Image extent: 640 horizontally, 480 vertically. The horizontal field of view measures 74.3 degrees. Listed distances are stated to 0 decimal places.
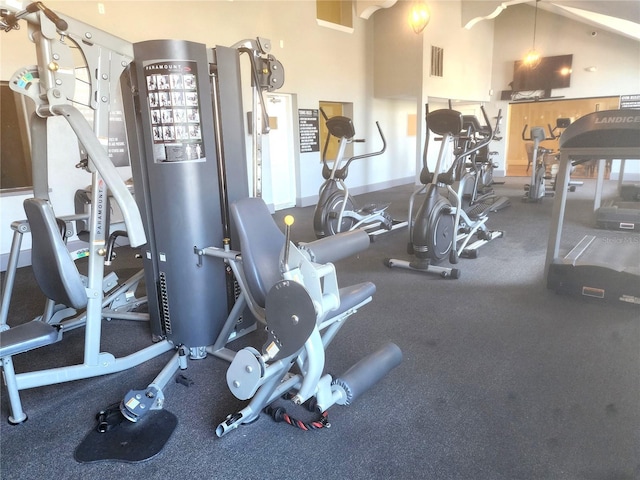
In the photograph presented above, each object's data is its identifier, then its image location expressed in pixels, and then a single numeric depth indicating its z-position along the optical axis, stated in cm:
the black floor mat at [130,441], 174
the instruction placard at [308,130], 731
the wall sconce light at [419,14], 577
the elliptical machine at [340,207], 486
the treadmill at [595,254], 284
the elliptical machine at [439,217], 375
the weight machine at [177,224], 171
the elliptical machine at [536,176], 738
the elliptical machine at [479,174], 453
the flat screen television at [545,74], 996
